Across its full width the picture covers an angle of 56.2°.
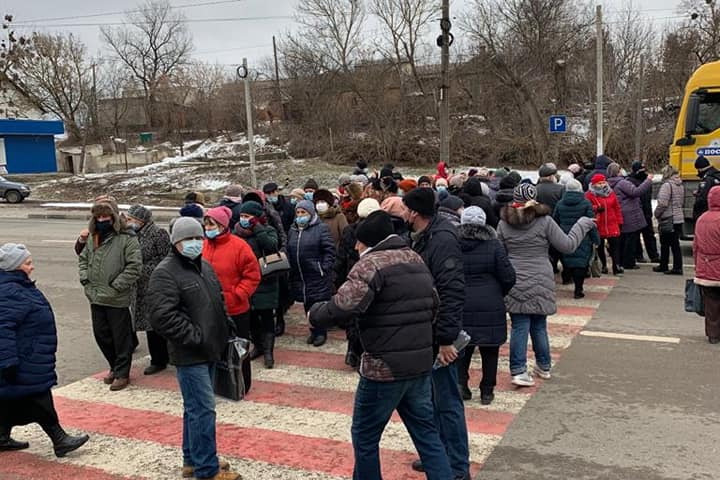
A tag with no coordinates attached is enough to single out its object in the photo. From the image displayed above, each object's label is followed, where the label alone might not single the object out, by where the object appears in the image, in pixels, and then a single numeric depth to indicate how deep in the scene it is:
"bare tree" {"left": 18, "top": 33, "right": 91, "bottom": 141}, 49.12
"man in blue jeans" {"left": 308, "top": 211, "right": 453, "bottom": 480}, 3.67
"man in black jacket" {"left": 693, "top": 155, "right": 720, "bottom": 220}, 10.18
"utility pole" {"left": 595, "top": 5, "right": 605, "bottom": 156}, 18.84
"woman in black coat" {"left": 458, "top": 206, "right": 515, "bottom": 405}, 5.32
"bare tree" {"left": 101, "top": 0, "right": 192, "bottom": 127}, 62.50
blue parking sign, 18.77
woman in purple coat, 11.18
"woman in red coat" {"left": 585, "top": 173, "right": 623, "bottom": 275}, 10.61
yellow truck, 12.34
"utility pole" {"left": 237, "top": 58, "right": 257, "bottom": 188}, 20.12
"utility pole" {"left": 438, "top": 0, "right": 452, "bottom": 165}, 17.69
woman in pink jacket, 7.13
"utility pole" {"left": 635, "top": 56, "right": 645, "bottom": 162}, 23.20
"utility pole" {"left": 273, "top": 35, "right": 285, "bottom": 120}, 42.94
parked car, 32.47
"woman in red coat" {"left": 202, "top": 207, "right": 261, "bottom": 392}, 6.07
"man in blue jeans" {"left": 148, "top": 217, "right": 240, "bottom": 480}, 4.25
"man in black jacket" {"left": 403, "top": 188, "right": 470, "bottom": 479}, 4.29
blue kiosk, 44.47
